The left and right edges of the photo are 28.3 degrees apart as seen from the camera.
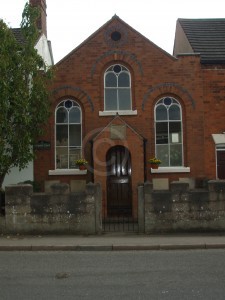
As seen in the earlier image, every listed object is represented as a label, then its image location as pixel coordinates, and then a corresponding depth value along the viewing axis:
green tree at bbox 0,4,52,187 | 13.48
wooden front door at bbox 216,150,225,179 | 16.88
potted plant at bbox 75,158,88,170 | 15.98
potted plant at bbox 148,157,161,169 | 16.06
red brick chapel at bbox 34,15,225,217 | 16.59
